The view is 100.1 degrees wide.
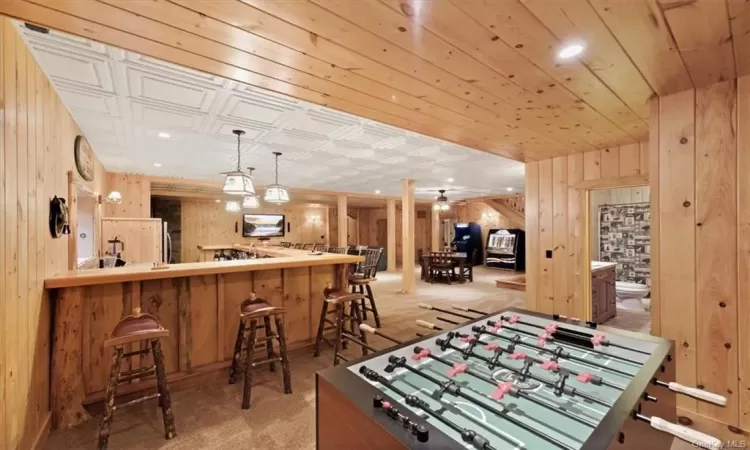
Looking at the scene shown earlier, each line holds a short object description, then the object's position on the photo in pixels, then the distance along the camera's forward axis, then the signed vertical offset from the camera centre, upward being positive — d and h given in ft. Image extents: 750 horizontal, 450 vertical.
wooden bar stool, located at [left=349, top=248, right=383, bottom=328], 23.08 -2.93
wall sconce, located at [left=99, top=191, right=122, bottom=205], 15.99 +1.40
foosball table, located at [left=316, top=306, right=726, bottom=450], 2.87 -1.98
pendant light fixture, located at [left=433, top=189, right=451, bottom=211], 27.22 +2.03
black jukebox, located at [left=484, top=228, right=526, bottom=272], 32.91 -2.79
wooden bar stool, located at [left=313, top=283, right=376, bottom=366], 9.72 -3.17
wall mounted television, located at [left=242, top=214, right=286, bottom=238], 33.60 -0.03
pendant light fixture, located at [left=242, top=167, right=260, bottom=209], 16.35 +1.22
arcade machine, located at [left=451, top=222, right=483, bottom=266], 37.24 -1.83
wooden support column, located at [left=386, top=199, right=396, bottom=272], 30.91 -0.93
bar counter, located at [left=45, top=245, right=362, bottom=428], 7.02 -2.36
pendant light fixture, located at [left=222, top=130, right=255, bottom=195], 11.30 +1.51
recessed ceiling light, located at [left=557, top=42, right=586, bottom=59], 4.87 +2.76
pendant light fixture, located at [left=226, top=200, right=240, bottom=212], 24.38 +1.47
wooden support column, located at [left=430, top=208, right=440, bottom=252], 34.29 -0.68
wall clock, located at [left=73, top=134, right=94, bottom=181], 10.16 +2.38
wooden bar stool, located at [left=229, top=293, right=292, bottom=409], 7.77 -3.12
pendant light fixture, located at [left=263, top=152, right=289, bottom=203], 14.49 +1.42
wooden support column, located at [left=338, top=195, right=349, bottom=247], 28.66 +0.49
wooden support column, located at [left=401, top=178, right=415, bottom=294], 21.20 -0.91
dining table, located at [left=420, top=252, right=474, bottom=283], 25.56 -3.11
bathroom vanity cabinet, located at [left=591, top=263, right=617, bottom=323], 13.69 -3.19
